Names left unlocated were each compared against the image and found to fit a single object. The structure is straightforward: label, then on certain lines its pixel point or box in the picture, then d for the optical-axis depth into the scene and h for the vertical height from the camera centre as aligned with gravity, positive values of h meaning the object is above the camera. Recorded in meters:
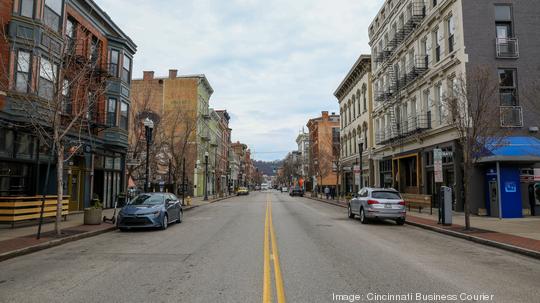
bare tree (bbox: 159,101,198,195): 32.67 +4.97
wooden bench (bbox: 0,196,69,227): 15.25 -0.71
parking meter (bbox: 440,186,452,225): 16.79 -0.64
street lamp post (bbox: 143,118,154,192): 22.02 +3.12
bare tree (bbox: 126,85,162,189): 27.34 +3.33
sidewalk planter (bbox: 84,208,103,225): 16.84 -1.05
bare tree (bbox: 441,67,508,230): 15.41 +2.96
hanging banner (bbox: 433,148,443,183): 17.53 +1.15
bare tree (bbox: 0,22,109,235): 13.70 +4.27
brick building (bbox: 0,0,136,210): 17.25 +4.37
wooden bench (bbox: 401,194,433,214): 24.06 -0.57
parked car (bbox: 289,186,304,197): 68.81 -0.26
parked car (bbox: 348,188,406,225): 18.09 -0.64
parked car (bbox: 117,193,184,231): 15.63 -0.86
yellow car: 76.25 -0.15
